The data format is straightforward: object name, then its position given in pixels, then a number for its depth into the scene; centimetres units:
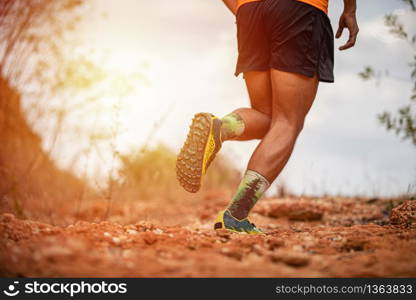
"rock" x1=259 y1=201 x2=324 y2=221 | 449
